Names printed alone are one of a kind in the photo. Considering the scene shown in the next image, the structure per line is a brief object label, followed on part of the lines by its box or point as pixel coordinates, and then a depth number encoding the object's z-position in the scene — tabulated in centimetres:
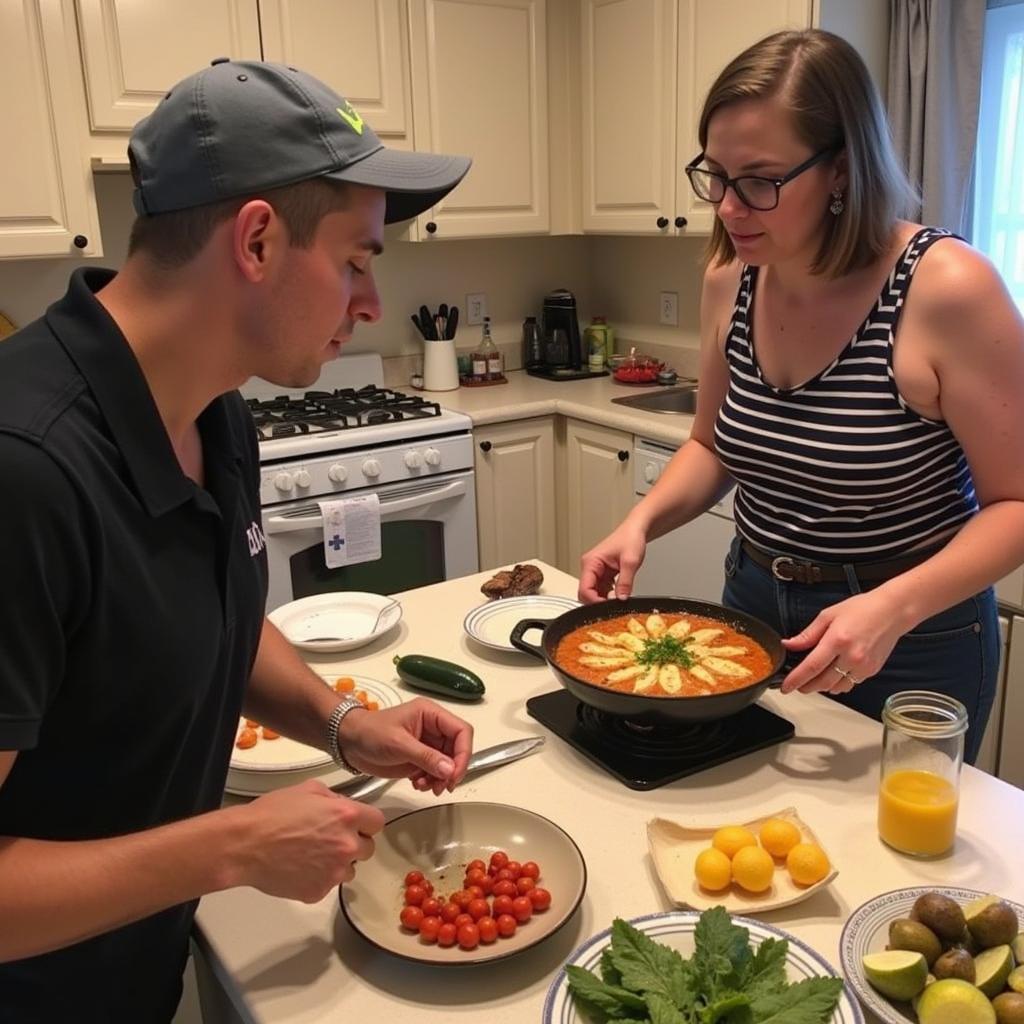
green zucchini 142
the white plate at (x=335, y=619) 161
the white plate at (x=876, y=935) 84
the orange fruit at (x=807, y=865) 99
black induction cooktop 124
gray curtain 280
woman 135
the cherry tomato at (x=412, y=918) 98
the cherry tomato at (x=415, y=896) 100
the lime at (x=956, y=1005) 80
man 79
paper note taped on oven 298
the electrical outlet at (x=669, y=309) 389
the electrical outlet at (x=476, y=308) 402
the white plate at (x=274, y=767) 124
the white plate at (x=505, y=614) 161
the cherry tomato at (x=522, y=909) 98
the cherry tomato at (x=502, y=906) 98
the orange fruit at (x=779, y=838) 103
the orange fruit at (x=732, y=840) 102
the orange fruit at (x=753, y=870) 99
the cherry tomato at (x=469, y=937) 94
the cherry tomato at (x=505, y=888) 100
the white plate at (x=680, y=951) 85
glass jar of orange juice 106
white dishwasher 295
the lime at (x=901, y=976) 84
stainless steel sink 347
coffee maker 402
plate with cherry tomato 95
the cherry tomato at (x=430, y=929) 96
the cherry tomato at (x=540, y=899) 99
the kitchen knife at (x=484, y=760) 121
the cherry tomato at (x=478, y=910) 98
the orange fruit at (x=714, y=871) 100
